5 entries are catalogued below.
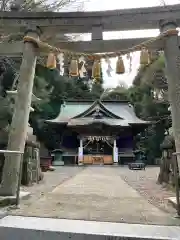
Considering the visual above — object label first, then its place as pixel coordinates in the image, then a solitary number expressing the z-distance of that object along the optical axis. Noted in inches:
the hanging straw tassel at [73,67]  152.1
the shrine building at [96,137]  591.0
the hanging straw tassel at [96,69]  150.2
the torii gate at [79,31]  127.6
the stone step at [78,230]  65.9
